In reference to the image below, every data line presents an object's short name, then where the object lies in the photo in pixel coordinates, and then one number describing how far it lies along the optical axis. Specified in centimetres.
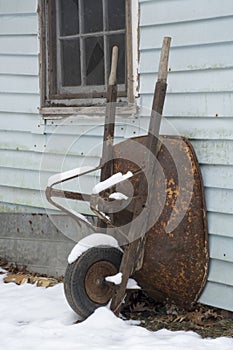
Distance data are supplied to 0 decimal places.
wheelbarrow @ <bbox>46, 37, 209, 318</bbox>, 464
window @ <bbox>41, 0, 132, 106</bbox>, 562
